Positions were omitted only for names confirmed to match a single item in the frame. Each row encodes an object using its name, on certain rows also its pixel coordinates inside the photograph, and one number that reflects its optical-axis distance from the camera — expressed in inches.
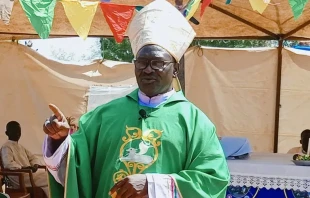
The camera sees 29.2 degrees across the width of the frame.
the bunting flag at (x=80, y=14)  206.2
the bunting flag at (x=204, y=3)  206.2
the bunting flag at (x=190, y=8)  206.8
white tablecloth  202.8
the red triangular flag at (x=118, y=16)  221.1
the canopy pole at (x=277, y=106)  338.6
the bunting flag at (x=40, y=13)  191.5
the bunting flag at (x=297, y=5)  180.9
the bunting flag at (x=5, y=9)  208.3
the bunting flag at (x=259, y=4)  185.6
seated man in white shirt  285.4
